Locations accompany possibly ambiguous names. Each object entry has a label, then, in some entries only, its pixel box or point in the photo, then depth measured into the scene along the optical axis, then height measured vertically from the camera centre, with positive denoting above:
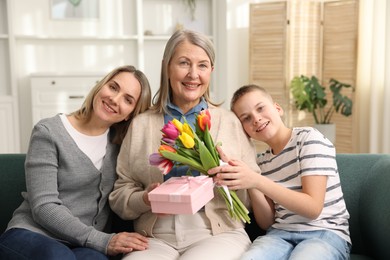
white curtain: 4.72 -0.12
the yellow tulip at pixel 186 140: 1.46 -0.22
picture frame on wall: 5.24 +0.68
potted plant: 4.84 -0.31
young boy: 1.59 -0.43
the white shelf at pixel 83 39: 5.09 +0.35
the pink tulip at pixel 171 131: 1.50 -0.20
